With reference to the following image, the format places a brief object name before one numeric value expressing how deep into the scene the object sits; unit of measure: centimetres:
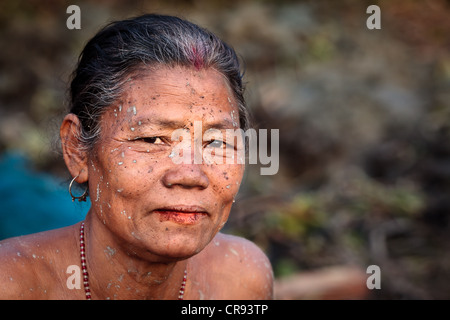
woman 195
